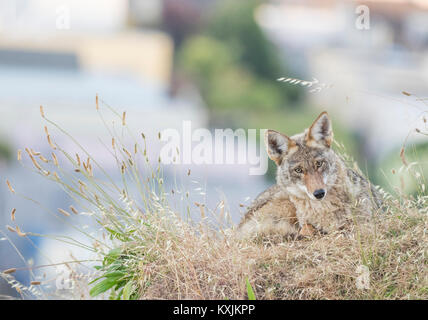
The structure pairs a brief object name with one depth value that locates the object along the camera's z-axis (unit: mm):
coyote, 6797
